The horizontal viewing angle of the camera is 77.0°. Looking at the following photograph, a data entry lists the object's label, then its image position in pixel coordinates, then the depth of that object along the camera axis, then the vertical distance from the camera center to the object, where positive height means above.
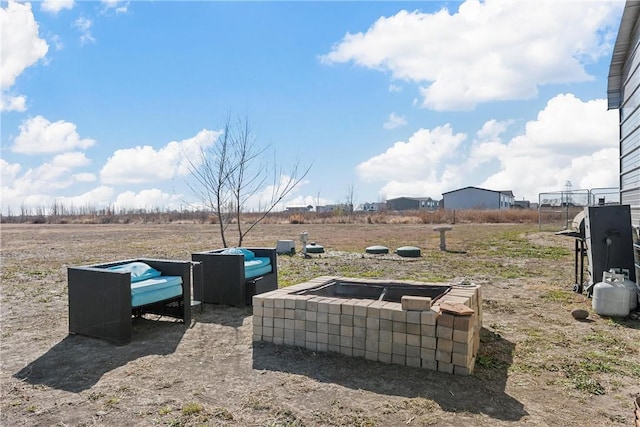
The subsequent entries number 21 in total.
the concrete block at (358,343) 3.40 -1.11
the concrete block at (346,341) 3.46 -1.11
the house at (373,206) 67.19 +1.19
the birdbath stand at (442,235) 12.69 -0.74
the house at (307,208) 73.07 +0.95
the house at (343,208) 43.63 +0.55
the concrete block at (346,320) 3.45 -0.92
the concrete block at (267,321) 3.86 -1.04
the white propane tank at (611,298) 4.85 -1.08
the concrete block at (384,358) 3.30 -1.20
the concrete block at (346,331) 3.45 -1.02
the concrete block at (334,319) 3.50 -0.93
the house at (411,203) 71.82 +1.65
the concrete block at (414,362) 3.21 -1.20
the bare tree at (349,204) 45.15 +0.93
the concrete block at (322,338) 3.56 -1.11
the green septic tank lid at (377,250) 11.79 -1.11
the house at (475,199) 53.95 +1.78
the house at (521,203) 54.87 +1.14
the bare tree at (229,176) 9.06 +0.86
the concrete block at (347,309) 3.43 -0.82
